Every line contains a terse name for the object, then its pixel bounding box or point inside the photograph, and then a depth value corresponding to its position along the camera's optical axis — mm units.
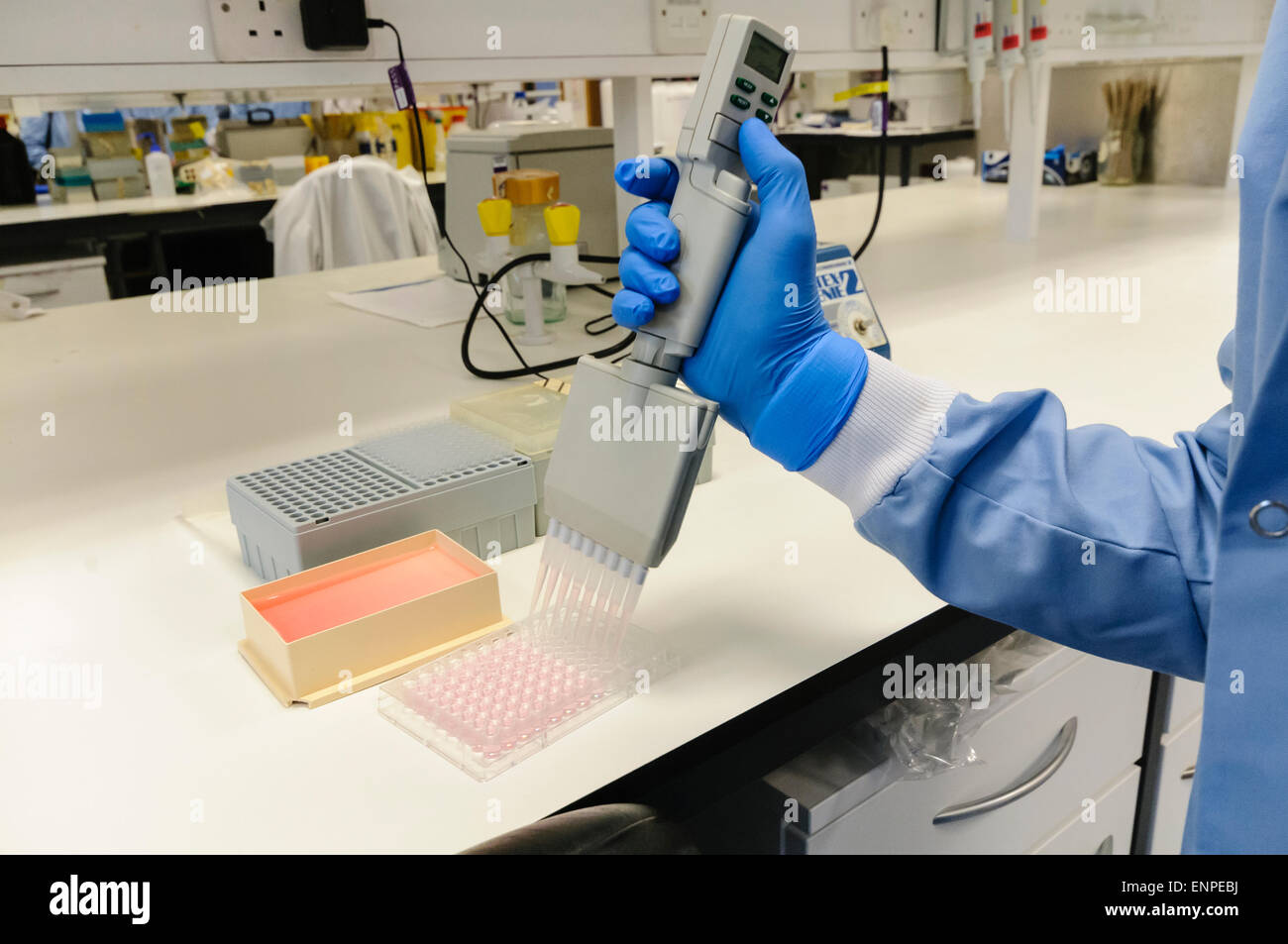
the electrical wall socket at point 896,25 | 1612
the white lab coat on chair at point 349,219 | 3164
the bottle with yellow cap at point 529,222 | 1332
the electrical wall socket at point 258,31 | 1025
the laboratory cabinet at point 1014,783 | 743
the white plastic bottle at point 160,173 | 3861
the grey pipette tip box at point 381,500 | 765
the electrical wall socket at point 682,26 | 1364
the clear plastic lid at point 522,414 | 880
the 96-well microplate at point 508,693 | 604
